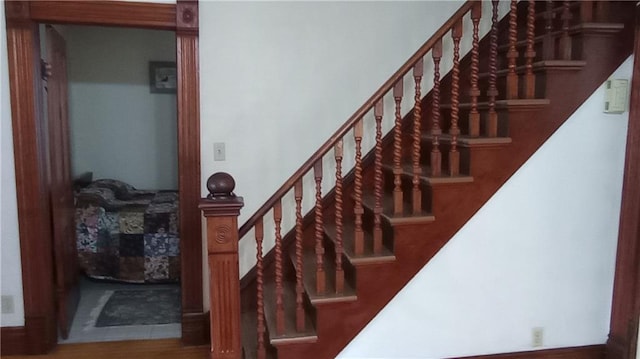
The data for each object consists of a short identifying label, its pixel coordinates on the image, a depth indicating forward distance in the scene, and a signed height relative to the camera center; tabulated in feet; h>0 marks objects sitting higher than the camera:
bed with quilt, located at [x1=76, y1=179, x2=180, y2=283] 12.05 -2.77
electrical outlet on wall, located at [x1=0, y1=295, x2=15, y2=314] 8.77 -3.18
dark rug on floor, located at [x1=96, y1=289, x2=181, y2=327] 10.35 -4.08
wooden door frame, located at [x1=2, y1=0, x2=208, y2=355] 8.30 -0.03
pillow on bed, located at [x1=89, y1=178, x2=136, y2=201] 14.71 -1.61
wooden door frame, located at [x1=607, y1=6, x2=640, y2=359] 7.66 -1.88
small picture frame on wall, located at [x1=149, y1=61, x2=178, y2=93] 16.98 +2.33
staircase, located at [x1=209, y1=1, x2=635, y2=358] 7.33 -0.56
